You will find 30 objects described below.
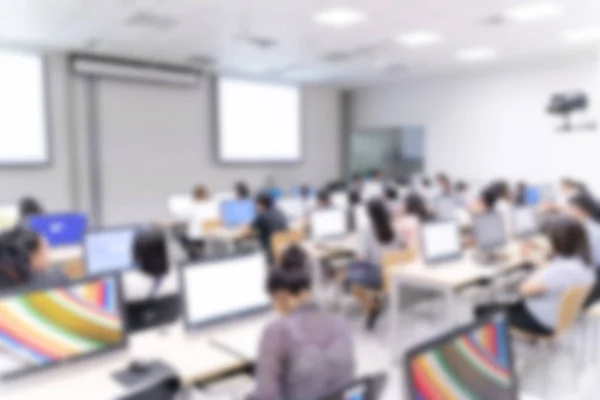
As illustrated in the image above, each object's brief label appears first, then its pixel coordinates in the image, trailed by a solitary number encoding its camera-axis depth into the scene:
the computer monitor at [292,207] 7.39
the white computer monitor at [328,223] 5.62
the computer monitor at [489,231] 4.77
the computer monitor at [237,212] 6.86
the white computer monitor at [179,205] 7.77
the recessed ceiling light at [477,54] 7.95
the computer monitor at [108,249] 3.73
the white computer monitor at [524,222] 5.70
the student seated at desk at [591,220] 3.93
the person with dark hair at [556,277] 3.23
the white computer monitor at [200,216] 6.91
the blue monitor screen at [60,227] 4.92
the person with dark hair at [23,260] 2.43
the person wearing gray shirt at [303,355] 1.89
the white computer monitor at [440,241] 4.26
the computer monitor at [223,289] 2.53
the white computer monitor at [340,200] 7.76
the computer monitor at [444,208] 6.75
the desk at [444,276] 3.83
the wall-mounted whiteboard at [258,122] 9.80
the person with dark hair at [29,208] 5.33
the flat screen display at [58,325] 2.00
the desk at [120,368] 1.95
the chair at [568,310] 3.09
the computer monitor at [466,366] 1.18
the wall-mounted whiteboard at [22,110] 7.29
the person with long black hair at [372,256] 4.42
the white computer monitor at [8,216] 5.50
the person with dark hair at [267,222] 5.61
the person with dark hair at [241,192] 7.42
